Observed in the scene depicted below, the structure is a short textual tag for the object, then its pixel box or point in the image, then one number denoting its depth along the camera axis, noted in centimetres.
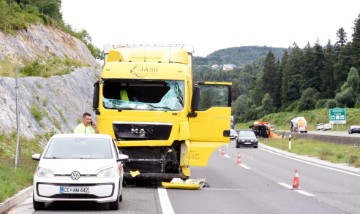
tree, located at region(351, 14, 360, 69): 13550
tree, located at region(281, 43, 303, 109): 16150
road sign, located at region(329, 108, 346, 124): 6170
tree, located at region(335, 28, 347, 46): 16025
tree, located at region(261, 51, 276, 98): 18100
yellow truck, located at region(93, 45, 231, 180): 1725
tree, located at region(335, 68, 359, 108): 12912
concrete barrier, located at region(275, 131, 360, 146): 3919
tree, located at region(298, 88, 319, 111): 15000
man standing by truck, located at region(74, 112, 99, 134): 1555
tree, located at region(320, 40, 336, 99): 14738
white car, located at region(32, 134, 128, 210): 1195
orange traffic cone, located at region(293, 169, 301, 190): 1825
